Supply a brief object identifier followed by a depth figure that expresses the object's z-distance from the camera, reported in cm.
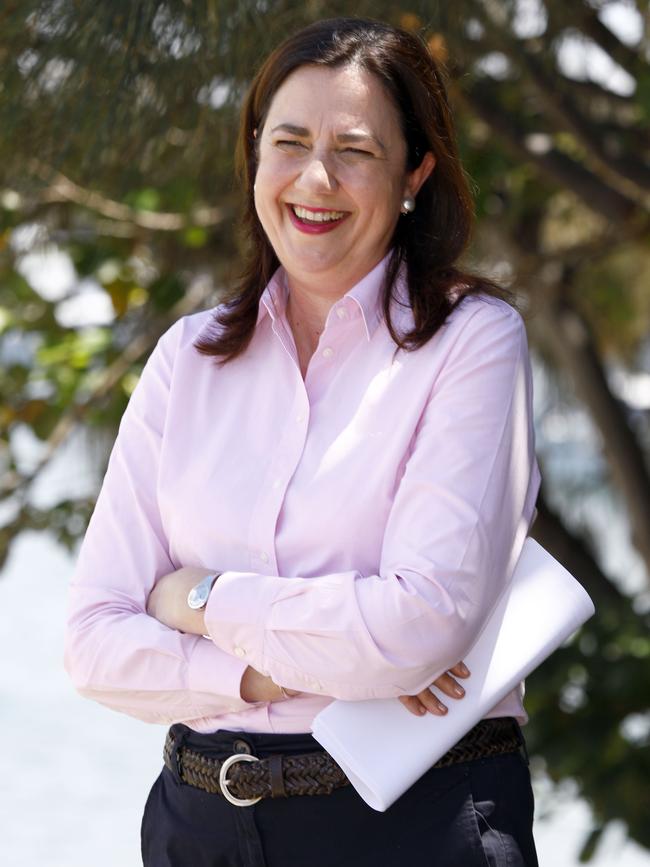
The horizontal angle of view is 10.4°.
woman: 317
